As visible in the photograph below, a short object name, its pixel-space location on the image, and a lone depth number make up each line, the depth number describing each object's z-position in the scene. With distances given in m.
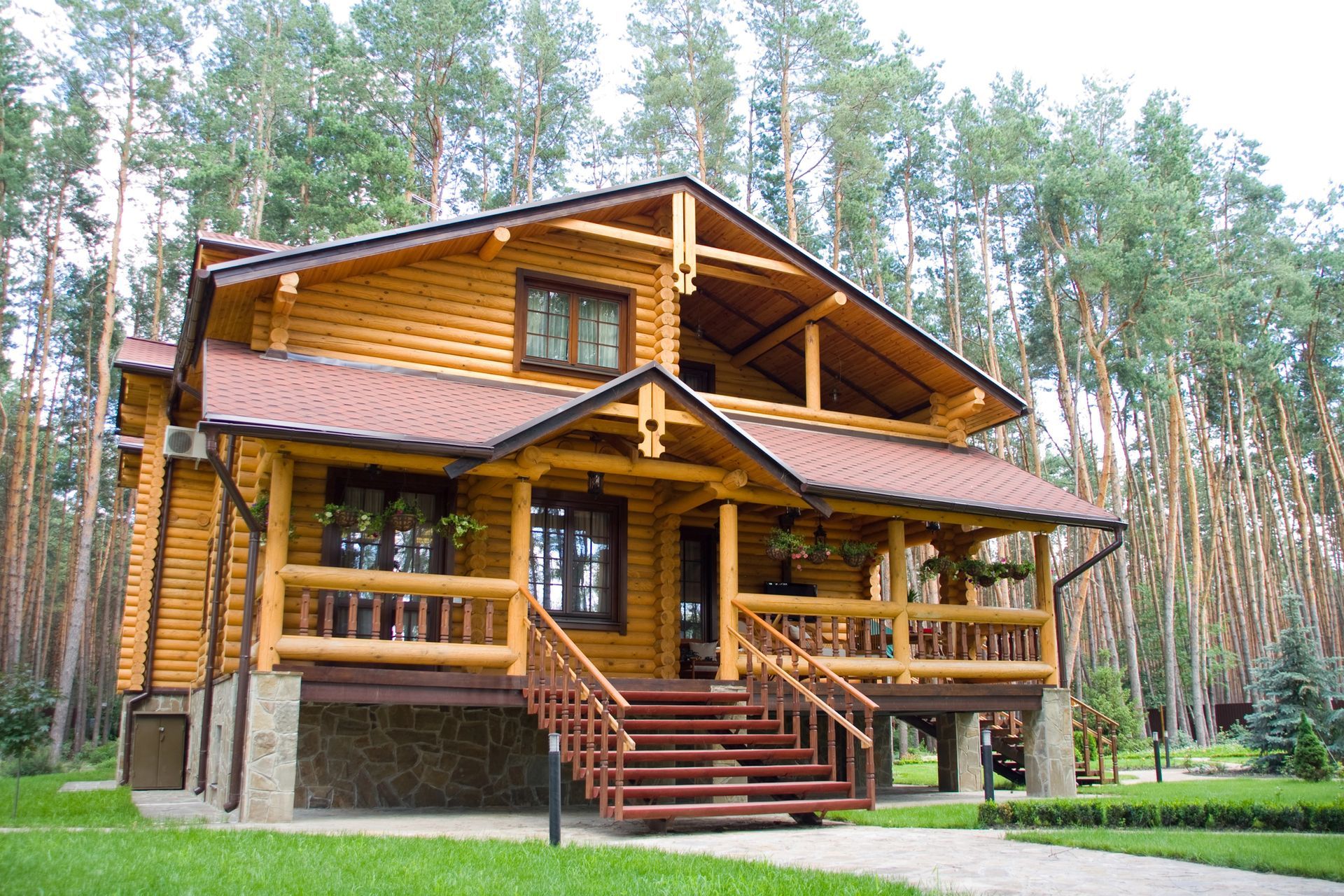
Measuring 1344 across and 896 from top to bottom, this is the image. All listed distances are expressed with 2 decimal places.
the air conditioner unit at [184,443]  15.38
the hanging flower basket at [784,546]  14.23
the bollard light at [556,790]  8.36
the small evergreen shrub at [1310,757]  16.06
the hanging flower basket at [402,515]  12.19
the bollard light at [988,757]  11.70
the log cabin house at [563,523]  11.16
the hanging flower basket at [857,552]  14.80
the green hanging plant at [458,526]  12.24
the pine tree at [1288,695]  18.81
